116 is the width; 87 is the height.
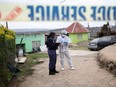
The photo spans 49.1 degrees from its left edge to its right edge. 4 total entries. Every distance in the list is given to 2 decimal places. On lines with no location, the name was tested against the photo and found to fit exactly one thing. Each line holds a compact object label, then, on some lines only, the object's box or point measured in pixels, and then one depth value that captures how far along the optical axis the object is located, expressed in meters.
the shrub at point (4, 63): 3.34
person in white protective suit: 4.78
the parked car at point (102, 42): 10.27
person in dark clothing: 4.51
